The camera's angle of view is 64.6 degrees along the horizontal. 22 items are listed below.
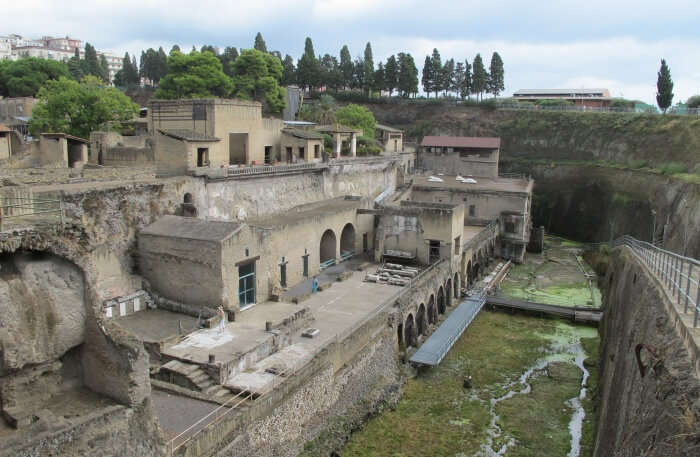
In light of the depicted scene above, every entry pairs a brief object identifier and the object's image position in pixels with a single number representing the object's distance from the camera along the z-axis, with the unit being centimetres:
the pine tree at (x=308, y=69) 7881
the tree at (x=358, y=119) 5759
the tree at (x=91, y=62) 8550
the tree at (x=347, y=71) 8212
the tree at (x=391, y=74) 7700
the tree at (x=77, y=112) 3597
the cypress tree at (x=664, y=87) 5884
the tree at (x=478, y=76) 7669
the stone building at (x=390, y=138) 5720
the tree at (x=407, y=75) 7638
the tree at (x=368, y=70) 7856
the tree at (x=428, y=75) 8021
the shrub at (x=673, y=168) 4567
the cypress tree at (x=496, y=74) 7812
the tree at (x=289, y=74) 8137
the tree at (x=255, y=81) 5466
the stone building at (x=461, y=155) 5326
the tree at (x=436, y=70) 7981
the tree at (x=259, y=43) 8116
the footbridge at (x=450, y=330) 2412
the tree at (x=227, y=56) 8362
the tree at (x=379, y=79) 7750
